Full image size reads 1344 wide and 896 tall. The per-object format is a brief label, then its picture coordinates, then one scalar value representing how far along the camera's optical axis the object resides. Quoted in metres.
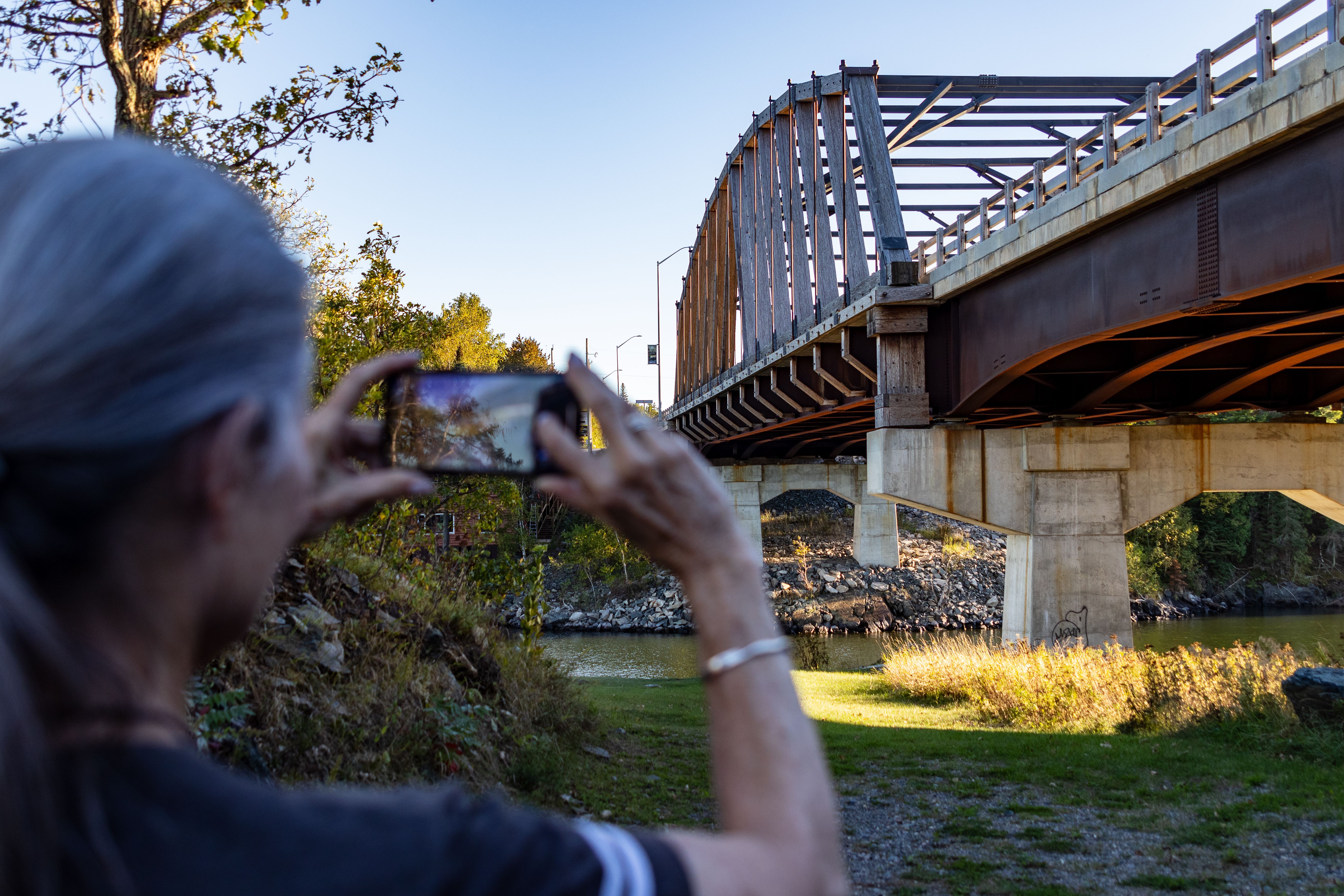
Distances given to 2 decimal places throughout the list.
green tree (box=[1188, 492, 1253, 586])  55.22
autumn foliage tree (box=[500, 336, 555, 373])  60.09
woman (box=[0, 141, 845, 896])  0.87
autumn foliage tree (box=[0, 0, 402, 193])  6.73
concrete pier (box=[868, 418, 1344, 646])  18.41
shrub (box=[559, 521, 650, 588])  42.78
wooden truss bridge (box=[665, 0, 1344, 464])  9.30
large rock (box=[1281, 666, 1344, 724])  11.00
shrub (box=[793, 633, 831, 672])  26.59
